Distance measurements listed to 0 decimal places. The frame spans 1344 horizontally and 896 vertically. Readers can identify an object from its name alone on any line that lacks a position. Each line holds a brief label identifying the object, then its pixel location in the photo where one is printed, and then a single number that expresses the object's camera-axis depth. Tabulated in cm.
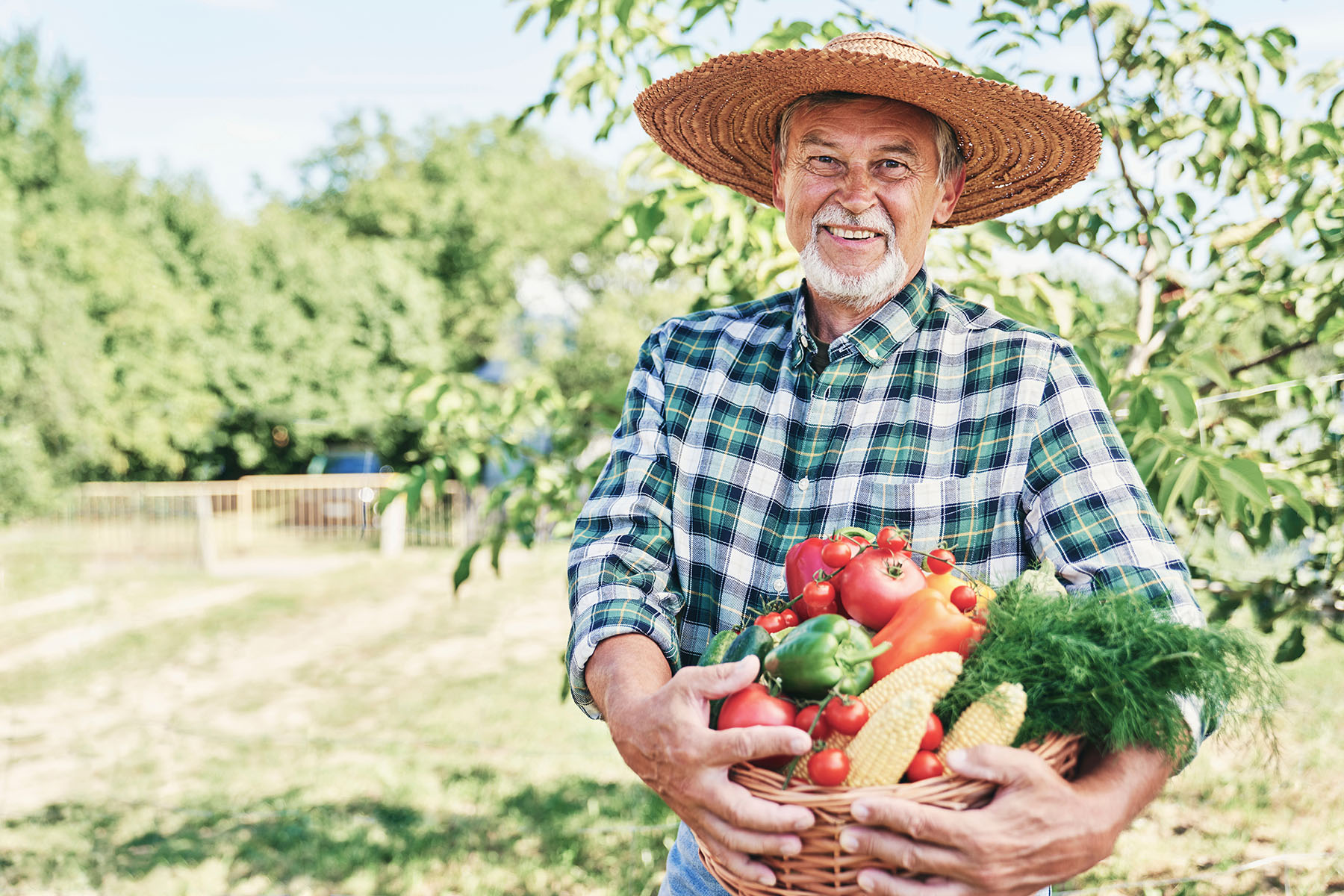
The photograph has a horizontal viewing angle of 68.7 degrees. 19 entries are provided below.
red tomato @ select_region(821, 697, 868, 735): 115
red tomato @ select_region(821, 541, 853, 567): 135
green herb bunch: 117
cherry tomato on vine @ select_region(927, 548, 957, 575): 139
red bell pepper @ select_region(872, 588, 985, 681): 122
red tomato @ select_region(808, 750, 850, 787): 112
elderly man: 151
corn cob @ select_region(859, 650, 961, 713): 117
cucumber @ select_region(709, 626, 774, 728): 128
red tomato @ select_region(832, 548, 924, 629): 128
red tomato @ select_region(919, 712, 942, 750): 114
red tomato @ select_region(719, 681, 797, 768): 118
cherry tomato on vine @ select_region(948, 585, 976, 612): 129
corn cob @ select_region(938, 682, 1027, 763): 115
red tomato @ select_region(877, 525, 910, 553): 134
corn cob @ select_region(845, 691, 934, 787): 111
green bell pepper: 118
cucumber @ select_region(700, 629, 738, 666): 138
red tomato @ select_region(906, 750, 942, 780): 114
